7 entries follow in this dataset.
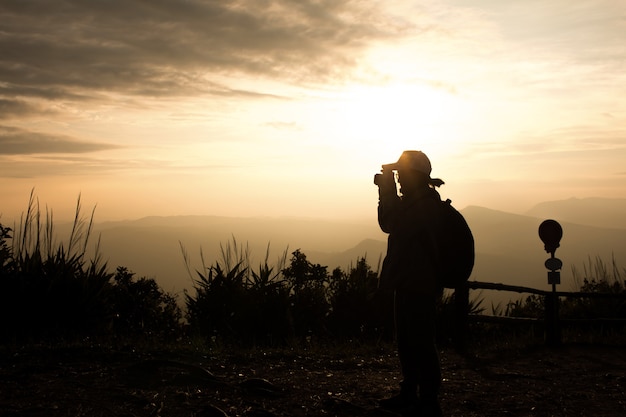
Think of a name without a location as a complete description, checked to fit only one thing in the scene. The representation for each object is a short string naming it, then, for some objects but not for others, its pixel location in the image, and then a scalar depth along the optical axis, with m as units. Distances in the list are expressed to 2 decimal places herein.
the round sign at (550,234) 12.21
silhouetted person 5.72
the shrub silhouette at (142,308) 11.66
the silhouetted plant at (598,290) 14.74
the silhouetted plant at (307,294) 12.27
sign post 11.77
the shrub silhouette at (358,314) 12.64
